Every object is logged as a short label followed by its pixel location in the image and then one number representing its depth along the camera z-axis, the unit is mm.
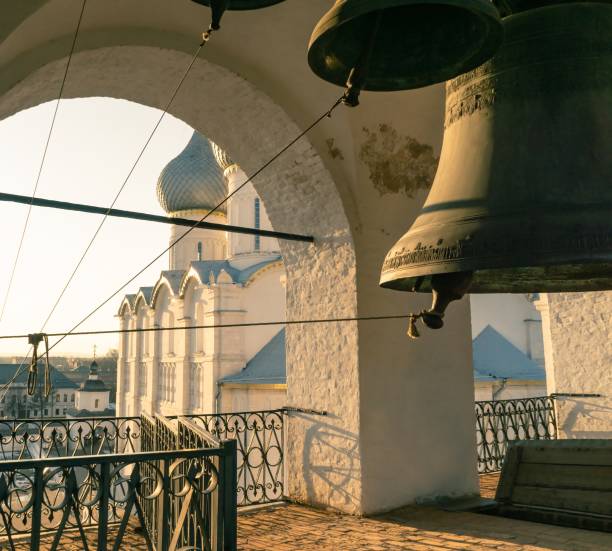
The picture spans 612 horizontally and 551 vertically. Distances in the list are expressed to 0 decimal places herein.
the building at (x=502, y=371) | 17328
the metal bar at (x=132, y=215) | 4422
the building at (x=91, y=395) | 38438
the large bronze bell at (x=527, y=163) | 2266
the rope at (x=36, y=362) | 3504
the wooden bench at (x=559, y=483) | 4562
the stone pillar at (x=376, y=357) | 5535
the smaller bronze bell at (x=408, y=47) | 2402
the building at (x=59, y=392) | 56062
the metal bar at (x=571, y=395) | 7498
